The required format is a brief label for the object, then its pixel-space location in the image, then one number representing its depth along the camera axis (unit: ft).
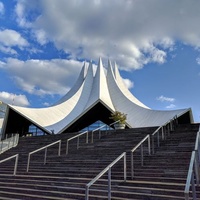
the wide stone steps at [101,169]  13.79
